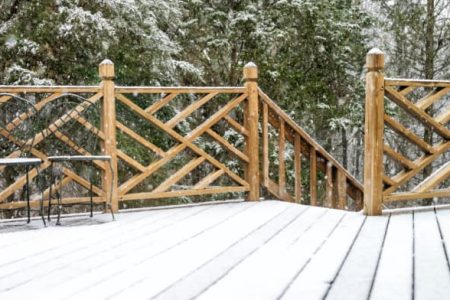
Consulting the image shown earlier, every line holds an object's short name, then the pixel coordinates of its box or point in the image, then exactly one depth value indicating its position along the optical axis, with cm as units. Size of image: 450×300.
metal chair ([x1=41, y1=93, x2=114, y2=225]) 351
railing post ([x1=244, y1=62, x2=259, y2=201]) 446
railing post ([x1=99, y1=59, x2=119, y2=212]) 391
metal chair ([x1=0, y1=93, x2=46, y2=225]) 352
